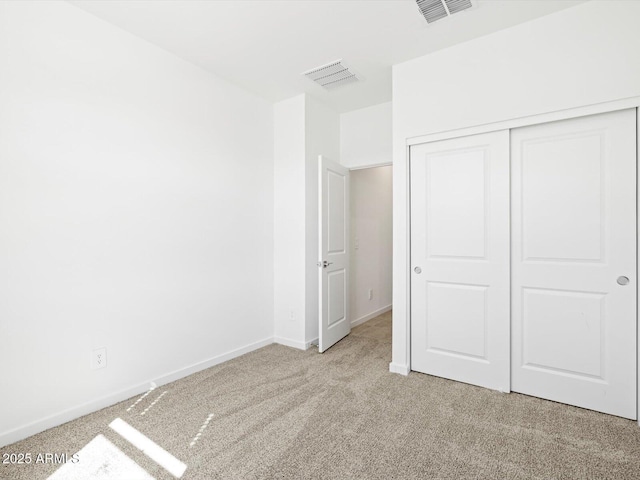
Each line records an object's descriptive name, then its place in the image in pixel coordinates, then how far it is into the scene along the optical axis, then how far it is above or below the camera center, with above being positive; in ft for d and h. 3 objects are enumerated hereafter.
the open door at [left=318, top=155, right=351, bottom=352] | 11.09 -0.70
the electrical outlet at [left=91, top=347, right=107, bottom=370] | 7.40 -2.75
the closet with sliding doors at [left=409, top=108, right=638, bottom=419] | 7.00 -0.68
